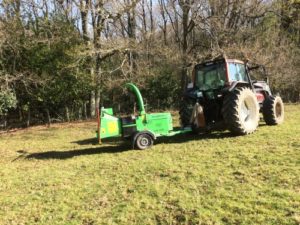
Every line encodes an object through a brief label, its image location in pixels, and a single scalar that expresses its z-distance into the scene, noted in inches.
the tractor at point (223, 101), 236.5
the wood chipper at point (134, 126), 225.0
